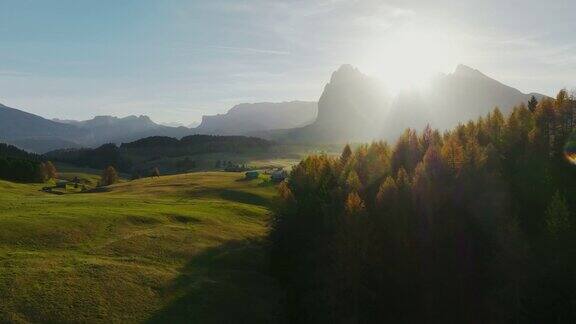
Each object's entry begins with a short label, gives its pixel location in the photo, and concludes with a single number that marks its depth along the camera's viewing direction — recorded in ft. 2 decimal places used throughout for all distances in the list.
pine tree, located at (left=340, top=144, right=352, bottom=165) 304.58
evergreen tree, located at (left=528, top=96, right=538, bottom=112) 326.46
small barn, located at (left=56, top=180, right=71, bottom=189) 575.50
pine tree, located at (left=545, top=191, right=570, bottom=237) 165.27
